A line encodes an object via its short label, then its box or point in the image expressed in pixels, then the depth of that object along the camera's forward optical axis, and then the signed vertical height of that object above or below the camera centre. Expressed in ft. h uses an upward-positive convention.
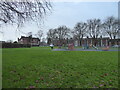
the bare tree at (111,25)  113.70 +23.02
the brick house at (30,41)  195.36 +7.34
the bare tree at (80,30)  139.54 +22.86
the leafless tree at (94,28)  128.53 +23.48
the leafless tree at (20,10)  11.63 +4.71
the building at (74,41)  159.20 +5.19
